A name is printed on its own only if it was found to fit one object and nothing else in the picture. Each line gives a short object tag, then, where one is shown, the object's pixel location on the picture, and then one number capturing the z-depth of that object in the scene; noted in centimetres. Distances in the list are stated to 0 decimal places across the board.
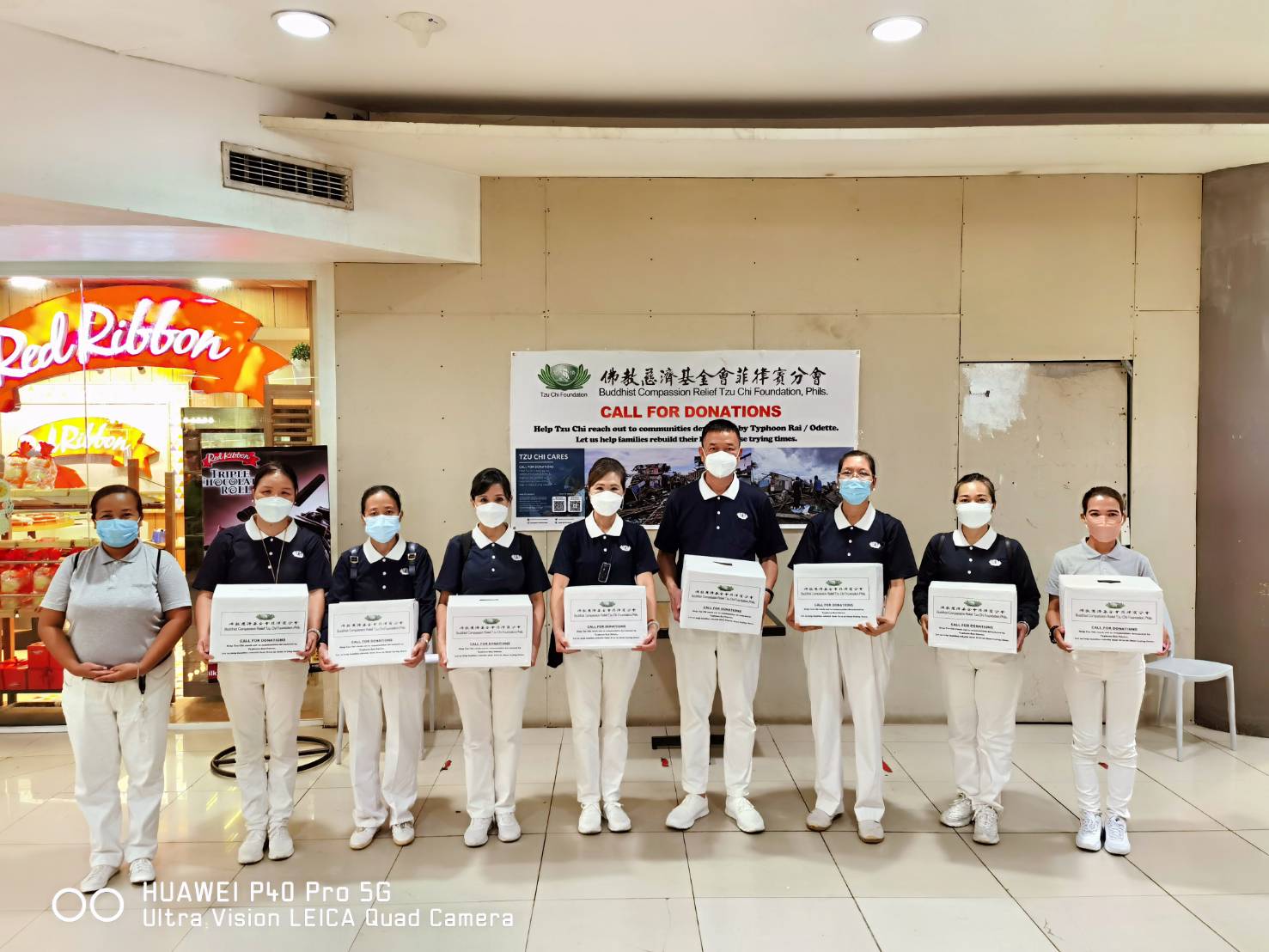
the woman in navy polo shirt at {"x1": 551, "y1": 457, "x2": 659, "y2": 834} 330
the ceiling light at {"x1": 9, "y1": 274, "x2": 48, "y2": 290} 466
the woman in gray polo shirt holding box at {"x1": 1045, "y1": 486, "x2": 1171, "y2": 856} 314
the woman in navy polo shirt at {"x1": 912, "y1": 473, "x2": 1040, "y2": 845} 322
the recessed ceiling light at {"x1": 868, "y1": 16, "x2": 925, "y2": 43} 319
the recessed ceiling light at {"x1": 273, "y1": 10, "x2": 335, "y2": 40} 311
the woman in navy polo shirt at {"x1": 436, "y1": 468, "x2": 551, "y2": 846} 323
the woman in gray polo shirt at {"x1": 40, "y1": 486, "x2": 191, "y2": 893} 294
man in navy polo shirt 339
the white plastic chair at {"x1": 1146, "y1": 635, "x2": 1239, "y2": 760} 411
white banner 460
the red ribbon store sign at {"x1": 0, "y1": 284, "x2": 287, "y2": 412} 463
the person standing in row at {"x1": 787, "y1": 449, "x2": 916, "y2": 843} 329
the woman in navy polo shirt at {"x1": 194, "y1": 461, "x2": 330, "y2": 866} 312
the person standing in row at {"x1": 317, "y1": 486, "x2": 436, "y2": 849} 319
